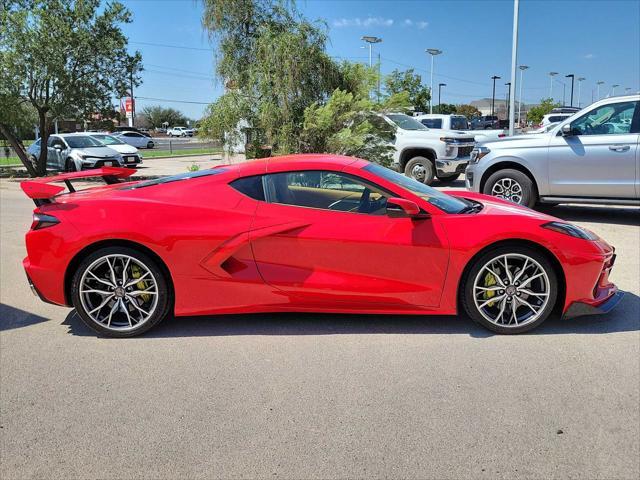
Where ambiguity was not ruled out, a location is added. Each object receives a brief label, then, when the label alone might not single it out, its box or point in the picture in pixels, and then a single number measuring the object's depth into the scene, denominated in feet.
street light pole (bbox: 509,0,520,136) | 70.66
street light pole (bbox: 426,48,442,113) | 149.18
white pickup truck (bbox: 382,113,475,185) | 46.11
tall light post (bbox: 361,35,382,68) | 112.06
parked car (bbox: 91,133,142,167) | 69.77
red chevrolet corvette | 13.87
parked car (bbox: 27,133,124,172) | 60.85
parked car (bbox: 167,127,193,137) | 281.33
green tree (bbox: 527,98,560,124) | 230.27
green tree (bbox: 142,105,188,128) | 347.15
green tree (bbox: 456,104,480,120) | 276.82
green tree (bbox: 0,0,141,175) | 54.03
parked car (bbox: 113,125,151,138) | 174.78
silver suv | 28.09
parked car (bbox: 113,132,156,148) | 146.73
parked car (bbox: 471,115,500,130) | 134.12
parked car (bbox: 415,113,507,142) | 56.49
